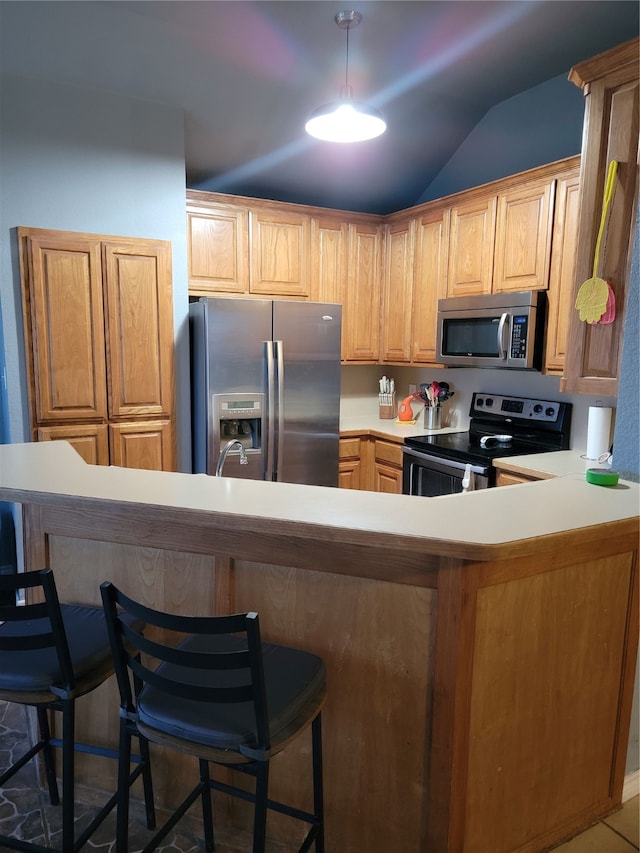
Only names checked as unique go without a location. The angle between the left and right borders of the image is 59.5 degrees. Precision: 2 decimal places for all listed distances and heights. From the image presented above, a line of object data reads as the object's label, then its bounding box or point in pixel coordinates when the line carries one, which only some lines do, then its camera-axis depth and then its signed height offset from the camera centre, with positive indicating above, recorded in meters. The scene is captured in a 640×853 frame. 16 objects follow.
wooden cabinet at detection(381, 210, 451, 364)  3.71 +0.50
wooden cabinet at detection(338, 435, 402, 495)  3.89 -0.77
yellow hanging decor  1.94 +0.23
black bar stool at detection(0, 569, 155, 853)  1.32 -0.79
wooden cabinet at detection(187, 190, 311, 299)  3.53 +0.69
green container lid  1.73 -0.36
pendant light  2.38 +1.02
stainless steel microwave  3.03 +0.15
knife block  4.50 -0.42
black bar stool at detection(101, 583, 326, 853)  1.10 -0.76
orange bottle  4.26 -0.42
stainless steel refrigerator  3.21 -0.20
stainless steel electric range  3.06 -0.52
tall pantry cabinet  2.90 +0.03
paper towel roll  2.78 -0.36
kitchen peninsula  1.35 -0.68
